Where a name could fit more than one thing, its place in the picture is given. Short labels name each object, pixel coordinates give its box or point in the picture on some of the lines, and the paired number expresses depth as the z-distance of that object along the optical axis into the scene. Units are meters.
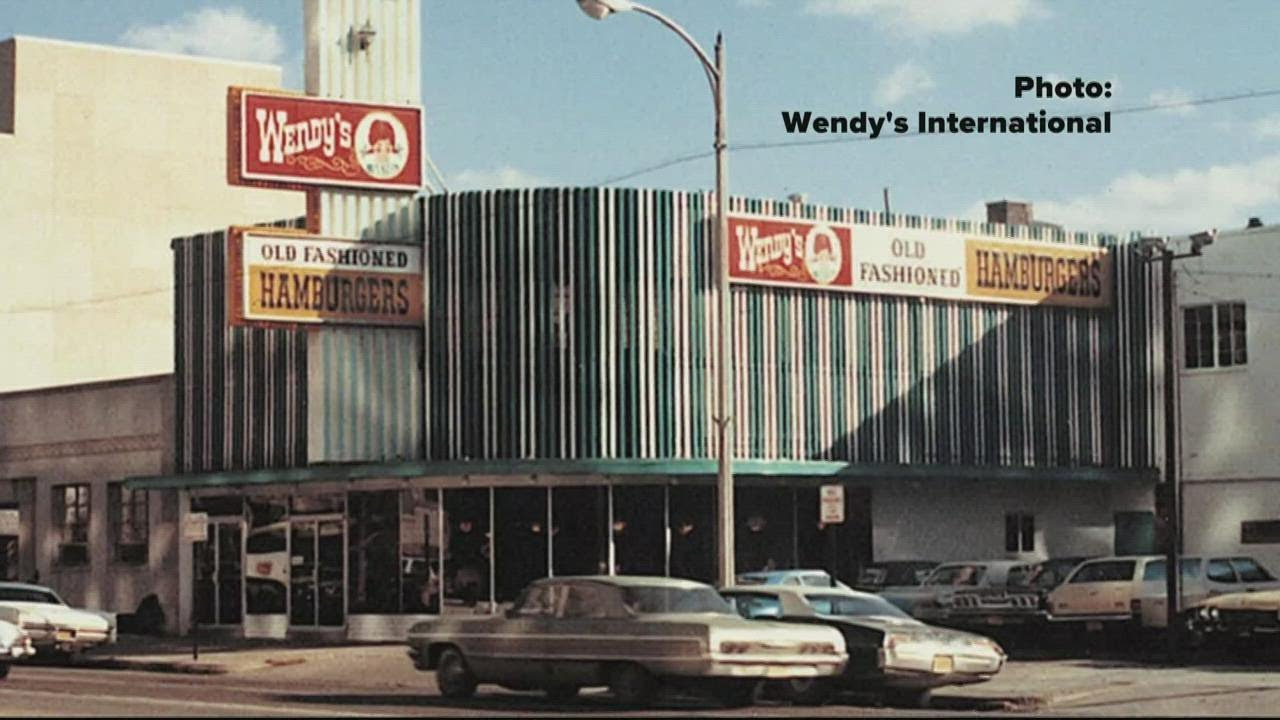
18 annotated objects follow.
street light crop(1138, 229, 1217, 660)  35.91
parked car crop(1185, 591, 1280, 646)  34.12
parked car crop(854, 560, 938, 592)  42.50
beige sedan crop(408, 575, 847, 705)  25.41
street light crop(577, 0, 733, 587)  33.00
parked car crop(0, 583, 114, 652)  38.12
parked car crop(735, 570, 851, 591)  38.47
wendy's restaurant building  41.38
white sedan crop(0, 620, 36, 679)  31.81
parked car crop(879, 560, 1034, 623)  40.22
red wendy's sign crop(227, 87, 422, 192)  40.38
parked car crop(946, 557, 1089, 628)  39.12
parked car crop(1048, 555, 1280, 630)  38.25
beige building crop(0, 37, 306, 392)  62.47
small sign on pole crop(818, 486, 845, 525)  33.59
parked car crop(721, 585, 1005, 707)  26.95
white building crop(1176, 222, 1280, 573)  47.31
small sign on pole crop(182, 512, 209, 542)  39.69
